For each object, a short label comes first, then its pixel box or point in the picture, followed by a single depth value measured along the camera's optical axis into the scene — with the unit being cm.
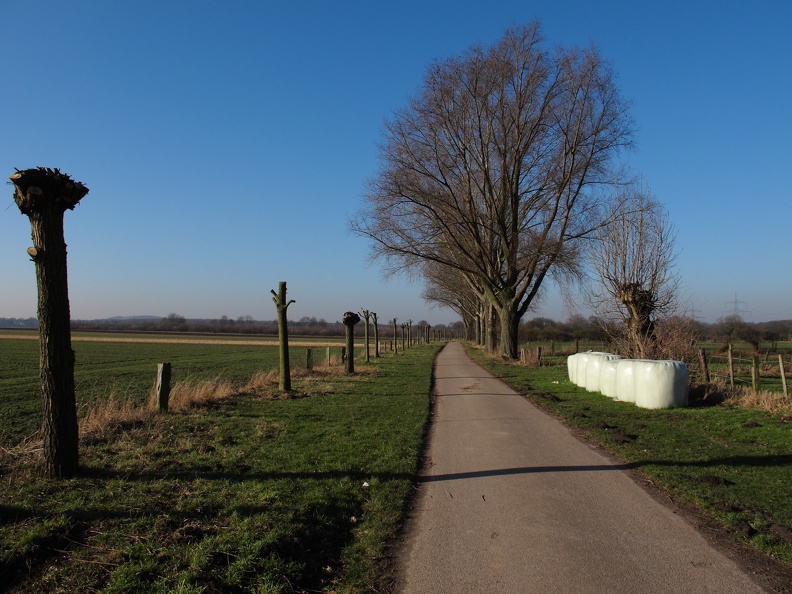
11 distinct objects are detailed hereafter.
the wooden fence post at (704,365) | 1645
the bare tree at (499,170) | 2789
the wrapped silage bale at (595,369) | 1570
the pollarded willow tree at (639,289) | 1781
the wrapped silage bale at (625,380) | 1361
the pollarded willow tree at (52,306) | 595
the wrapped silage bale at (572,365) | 1842
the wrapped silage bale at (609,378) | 1459
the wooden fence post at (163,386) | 1097
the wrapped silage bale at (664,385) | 1260
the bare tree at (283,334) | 1525
